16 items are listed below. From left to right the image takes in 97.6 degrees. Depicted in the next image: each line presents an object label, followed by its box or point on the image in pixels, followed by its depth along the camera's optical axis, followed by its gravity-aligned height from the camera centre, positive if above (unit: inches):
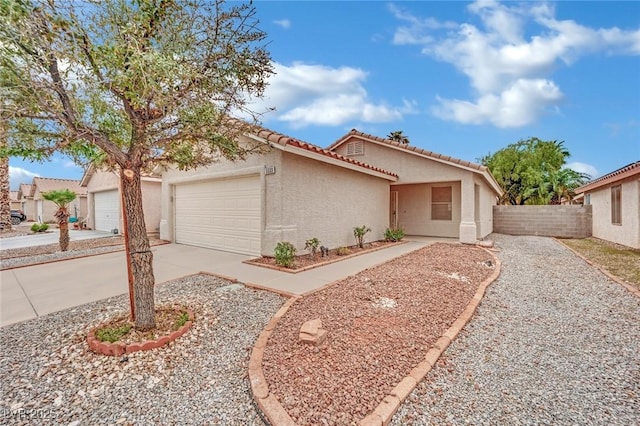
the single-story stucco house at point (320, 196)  310.0 +21.4
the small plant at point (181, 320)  142.5 -57.3
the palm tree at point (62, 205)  379.6 +12.5
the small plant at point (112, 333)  129.0 -57.3
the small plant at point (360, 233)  396.8 -32.0
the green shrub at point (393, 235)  467.8 -41.3
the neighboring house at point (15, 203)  1482.0 +57.9
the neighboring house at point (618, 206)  399.5 +4.7
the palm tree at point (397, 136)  1182.3 +316.0
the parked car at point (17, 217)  915.4 -11.5
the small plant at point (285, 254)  271.9 -41.9
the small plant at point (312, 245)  326.3 -39.5
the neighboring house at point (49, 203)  920.3 +46.2
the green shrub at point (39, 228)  644.1 -33.4
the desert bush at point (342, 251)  344.9 -50.3
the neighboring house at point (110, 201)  566.6 +27.2
